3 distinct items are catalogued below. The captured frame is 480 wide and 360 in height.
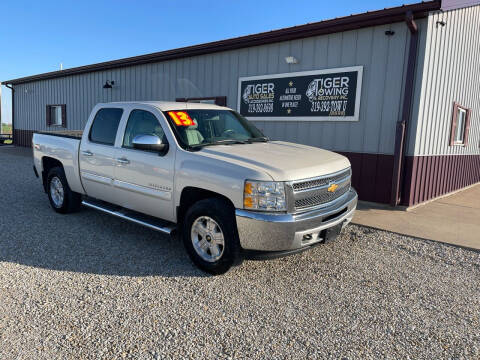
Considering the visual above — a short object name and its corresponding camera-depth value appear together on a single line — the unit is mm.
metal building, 6883
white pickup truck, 3436
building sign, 7645
